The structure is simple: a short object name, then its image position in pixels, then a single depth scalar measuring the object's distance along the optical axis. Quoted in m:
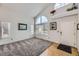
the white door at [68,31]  1.50
